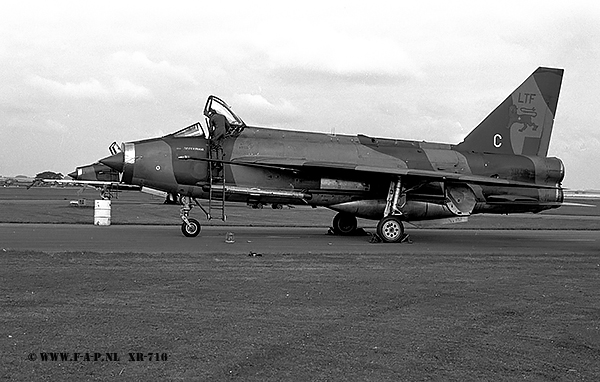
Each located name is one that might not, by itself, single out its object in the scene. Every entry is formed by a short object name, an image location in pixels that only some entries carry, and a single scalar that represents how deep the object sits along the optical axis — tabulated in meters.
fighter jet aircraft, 19.78
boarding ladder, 19.95
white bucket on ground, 25.44
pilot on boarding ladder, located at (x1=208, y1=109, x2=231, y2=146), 20.45
